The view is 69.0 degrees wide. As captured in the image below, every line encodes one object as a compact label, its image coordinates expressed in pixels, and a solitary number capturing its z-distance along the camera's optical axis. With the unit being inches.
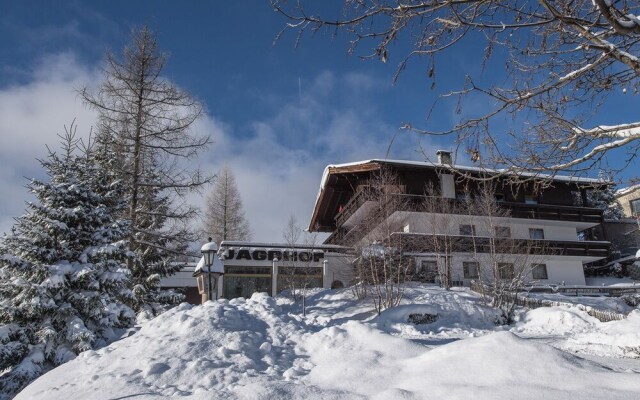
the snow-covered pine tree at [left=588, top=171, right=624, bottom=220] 1445.9
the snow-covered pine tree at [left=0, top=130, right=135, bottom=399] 449.4
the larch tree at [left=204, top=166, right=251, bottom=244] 1551.4
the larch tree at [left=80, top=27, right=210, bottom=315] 706.8
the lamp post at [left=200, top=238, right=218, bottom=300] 512.3
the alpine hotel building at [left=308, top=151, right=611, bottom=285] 860.0
